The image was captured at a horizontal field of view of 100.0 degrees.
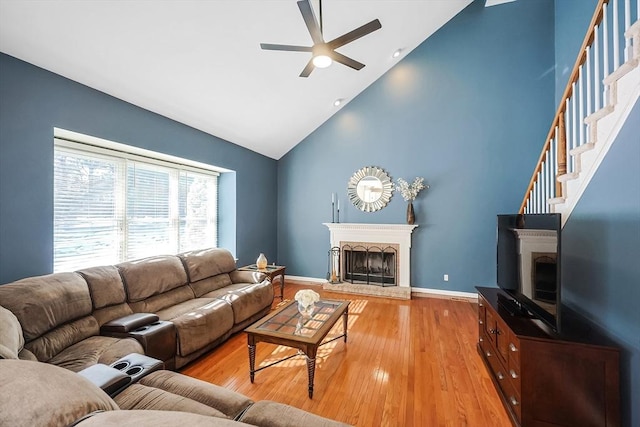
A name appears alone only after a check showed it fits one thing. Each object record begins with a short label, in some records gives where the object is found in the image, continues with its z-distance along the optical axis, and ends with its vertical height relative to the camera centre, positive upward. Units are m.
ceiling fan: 2.20 +1.53
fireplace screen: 4.98 -0.95
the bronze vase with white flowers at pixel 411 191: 4.71 +0.42
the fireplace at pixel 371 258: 4.79 -0.83
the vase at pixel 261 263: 4.29 -0.78
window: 2.73 +0.11
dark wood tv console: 1.60 -1.02
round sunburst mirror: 5.03 +0.50
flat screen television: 1.85 -0.40
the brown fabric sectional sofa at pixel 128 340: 0.68 -0.89
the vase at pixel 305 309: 2.51 -0.90
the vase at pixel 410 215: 4.74 -0.01
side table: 4.10 -0.89
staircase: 1.73 +0.79
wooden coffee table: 2.12 -0.99
